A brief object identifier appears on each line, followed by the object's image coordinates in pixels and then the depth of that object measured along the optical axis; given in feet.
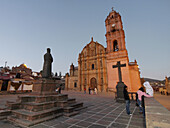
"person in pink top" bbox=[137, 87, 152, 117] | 14.14
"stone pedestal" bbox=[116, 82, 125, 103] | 27.17
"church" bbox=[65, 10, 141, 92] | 76.95
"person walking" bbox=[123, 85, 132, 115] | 15.10
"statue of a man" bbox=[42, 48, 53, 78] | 19.85
